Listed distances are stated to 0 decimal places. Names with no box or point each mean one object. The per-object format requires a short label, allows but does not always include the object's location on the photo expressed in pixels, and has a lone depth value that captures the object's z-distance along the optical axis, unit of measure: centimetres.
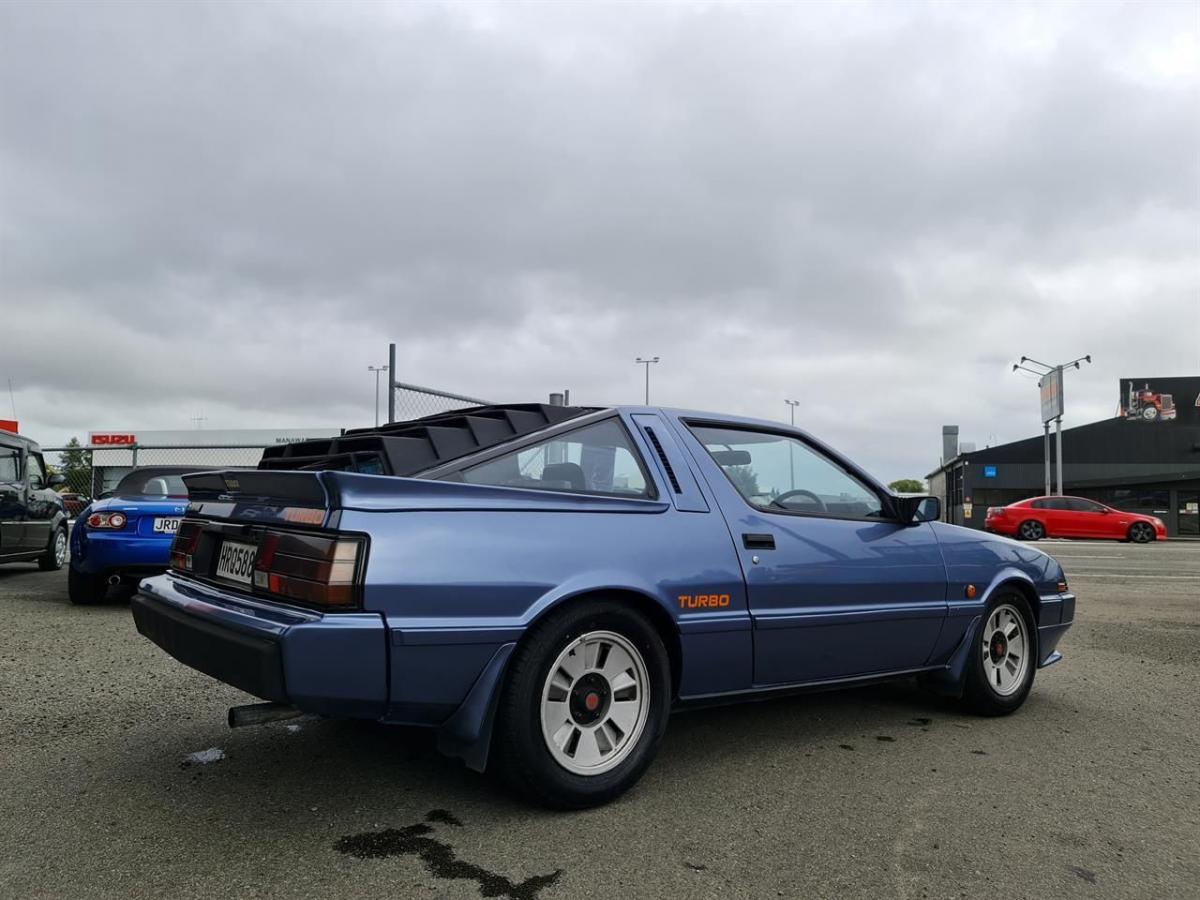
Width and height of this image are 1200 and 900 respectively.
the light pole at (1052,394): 3853
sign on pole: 3875
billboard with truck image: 4672
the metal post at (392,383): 782
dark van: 942
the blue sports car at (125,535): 758
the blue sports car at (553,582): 273
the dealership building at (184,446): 2066
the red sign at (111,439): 4153
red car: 2462
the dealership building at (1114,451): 4687
